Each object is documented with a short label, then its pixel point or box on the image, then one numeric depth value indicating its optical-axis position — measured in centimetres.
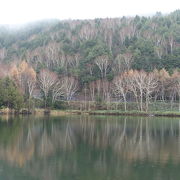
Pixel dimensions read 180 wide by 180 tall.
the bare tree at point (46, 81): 7931
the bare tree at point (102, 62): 9166
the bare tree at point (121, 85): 7574
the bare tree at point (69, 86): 8215
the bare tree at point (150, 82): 7262
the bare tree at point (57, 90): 8042
